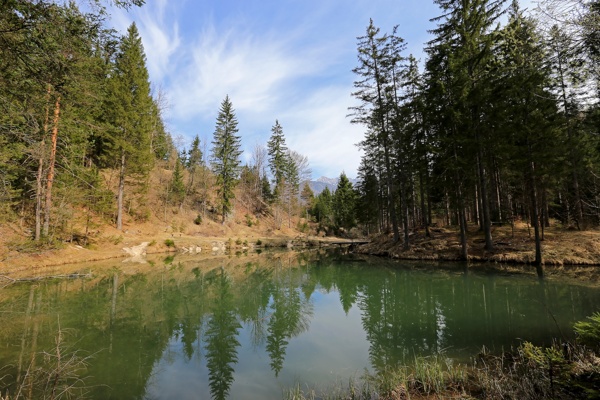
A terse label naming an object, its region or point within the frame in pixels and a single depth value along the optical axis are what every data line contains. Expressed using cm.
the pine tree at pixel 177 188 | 3869
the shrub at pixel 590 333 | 423
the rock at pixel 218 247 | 3231
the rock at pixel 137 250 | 2438
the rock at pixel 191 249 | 2952
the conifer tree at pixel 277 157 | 5244
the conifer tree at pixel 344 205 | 5360
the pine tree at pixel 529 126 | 1498
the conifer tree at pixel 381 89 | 2211
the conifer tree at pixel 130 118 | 2742
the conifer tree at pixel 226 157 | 4391
